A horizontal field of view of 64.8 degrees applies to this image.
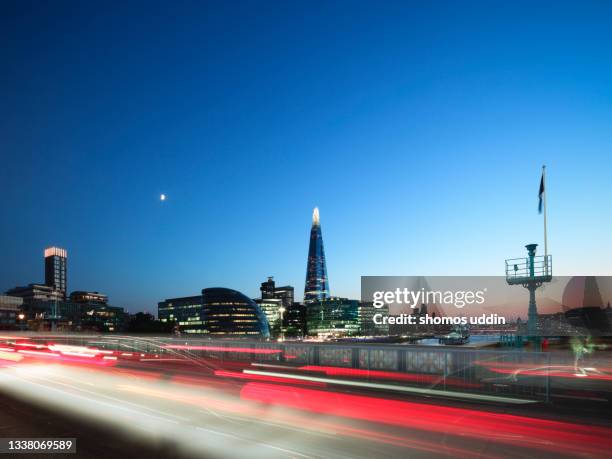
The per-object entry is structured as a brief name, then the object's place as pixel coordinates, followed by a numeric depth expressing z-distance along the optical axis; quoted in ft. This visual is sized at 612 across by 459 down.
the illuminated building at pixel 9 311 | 526.57
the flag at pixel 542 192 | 105.88
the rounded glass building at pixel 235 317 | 645.51
